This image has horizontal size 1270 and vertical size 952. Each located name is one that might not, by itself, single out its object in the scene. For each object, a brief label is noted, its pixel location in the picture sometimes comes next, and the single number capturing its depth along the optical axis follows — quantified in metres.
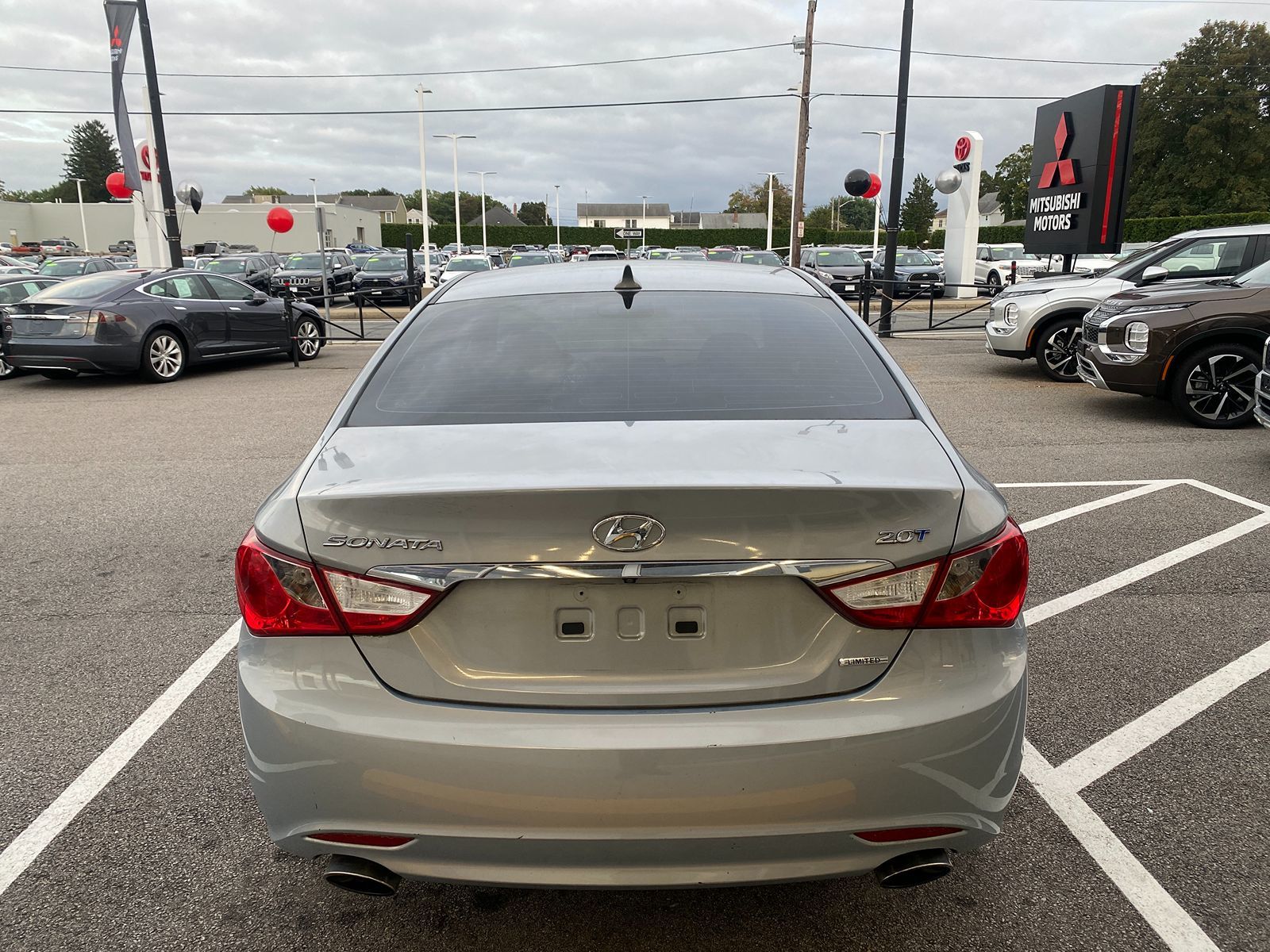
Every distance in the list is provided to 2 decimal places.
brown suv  8.70
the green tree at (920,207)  115.88
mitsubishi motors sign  17.17
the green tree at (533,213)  166.62
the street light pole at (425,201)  34.71
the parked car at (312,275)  28.61
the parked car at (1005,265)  28.25
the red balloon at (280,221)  34.62
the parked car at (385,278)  28.44
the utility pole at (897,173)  18.25
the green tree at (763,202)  114.69
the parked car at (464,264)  28.17
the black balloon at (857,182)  24.61
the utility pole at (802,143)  31.02
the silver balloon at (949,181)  24.95
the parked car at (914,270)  27.47
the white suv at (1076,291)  10.86
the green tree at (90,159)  126.56
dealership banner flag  21.38
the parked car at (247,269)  27.50
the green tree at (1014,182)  85.00
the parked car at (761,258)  26.48
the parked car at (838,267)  26.50
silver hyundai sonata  1.97
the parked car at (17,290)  13.98
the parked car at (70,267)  23.17
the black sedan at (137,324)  12.38
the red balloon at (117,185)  31.25
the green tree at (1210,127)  64.81
